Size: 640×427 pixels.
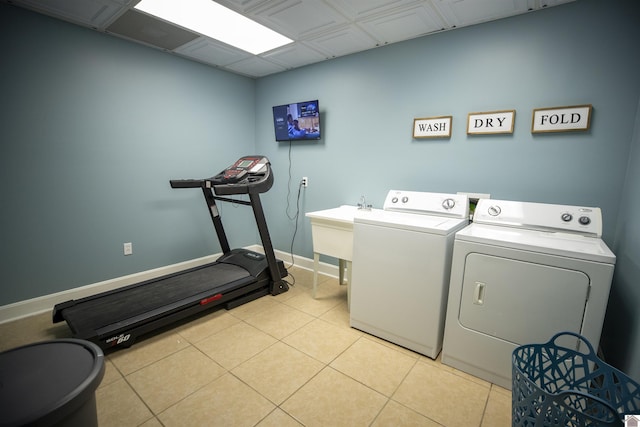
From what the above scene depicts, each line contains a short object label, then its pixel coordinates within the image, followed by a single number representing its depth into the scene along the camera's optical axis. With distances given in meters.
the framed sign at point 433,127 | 2.47
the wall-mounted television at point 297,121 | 3.26
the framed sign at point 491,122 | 2.19
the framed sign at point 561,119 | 1.93
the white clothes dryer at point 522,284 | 1.47
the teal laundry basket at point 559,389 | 0.89
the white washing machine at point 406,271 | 1.89
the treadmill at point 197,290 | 2.02
